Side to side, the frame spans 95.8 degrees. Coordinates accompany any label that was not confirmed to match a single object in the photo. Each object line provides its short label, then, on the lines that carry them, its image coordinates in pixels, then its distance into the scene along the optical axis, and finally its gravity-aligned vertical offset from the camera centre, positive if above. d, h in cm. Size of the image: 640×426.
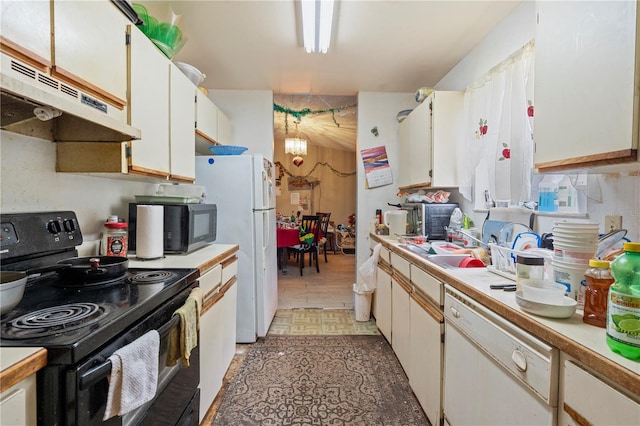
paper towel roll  158 -14
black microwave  173 -13
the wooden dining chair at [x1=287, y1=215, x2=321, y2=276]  499 -63
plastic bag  276 -63
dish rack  132 -25
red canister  149 -17
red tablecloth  477 -50
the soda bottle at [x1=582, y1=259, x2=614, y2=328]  79 -23
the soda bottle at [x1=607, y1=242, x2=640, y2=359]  62 -21
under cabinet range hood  81 +32
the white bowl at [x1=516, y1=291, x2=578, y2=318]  83 -29
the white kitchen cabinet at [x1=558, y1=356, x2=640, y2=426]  60 -44
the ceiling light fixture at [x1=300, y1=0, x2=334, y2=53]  179 +127
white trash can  294 -99
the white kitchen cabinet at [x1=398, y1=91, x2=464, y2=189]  239 +62
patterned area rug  166 -120
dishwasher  82 -56
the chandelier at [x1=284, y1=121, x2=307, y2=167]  498 +107
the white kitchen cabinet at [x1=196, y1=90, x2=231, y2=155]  238 +76
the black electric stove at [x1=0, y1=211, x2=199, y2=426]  64 -31
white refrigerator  245 -10
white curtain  160 +48
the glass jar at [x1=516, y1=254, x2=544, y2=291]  104 -21
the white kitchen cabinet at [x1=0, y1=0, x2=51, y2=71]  87 +56
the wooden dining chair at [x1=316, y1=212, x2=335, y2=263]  601 -42
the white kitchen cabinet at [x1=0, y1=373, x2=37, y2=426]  54 -40
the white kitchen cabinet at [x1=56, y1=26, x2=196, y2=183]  135 +44
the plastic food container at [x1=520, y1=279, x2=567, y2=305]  88 -26
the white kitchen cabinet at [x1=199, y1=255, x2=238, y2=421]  155 -73
